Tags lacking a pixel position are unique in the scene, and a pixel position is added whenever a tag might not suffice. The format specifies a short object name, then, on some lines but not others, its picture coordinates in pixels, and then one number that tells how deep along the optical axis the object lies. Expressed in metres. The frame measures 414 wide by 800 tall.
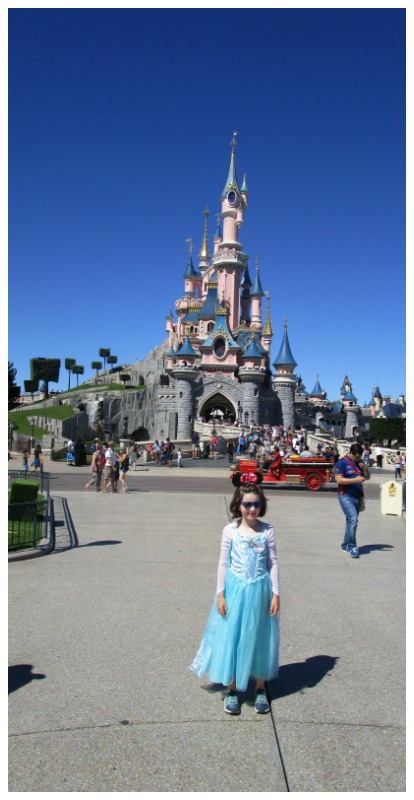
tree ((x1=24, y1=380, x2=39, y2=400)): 80.34
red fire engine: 16.80
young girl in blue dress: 3.69
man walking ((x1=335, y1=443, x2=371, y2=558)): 8.18
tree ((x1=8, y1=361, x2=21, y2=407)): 49.10
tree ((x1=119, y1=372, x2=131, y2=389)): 72.87
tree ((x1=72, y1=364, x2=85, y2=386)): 91.19
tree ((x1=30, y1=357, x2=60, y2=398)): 81.25
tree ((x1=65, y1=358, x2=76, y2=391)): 89.91
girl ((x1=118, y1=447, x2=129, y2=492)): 15.26
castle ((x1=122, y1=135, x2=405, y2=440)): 50.31
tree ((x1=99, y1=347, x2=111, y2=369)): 91.86
